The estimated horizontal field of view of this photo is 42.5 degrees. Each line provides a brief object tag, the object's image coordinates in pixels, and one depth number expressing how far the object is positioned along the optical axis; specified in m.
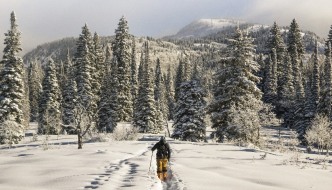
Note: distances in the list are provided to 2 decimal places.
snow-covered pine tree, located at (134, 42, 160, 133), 62.69
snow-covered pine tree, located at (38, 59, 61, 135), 64.94
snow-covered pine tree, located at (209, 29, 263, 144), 37.38
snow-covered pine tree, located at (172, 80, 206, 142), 45.80
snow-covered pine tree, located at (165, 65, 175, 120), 110.06
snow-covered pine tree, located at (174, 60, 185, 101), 109.59
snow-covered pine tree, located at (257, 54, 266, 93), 97.75
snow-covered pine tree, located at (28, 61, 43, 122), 112.34
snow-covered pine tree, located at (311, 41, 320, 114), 71.79
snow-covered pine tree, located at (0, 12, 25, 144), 46.97
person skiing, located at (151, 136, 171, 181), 16.02
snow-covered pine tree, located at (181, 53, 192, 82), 101.49
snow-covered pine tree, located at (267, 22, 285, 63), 104.88
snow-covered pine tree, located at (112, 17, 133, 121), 67.75
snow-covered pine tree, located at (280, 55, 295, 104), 86.00
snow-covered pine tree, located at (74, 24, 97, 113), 64.69
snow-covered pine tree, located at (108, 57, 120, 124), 63.84
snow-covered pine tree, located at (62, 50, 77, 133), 64.56
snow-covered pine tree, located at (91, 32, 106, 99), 70.50
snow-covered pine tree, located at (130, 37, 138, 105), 83.26
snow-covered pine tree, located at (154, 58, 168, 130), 73.28
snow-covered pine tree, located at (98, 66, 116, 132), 63.44
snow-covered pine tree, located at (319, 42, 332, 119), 68.50
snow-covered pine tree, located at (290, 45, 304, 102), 78.00
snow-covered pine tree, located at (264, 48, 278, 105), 88.44
